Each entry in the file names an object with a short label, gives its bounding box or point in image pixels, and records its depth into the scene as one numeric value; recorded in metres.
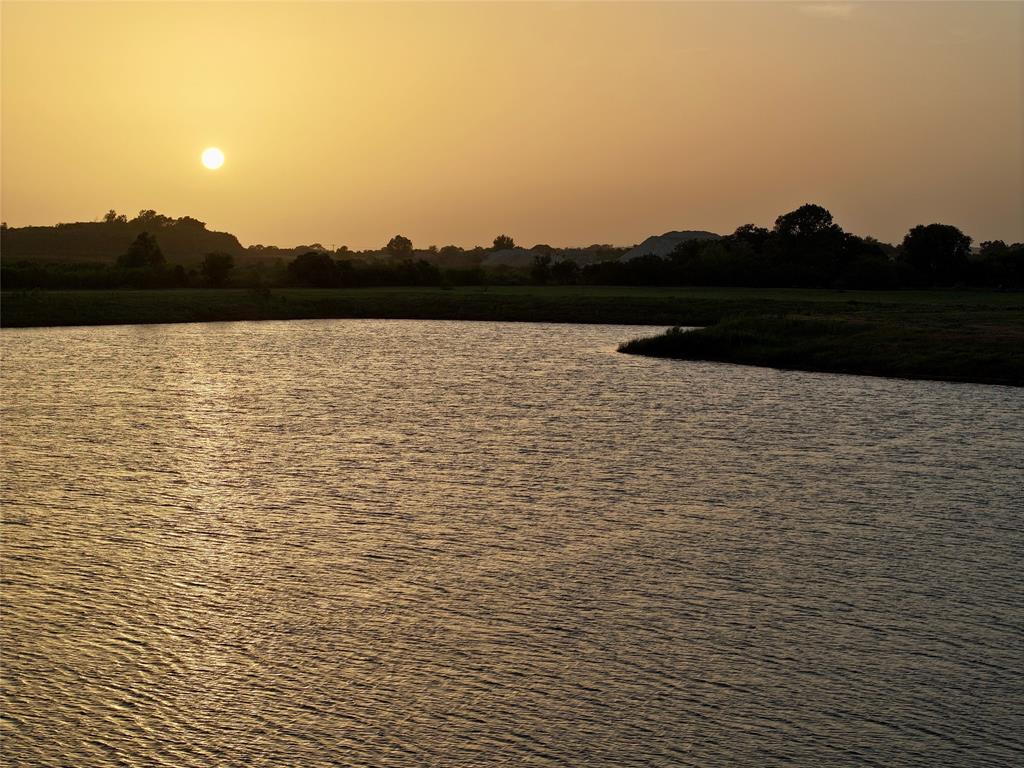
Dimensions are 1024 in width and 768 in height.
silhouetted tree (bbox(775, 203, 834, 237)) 170.05
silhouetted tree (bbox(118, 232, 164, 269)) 148.25
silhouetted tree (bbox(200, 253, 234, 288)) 139.62
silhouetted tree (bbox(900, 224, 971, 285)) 143.75
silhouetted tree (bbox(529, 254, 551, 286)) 159.88
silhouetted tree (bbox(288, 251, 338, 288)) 144.38
